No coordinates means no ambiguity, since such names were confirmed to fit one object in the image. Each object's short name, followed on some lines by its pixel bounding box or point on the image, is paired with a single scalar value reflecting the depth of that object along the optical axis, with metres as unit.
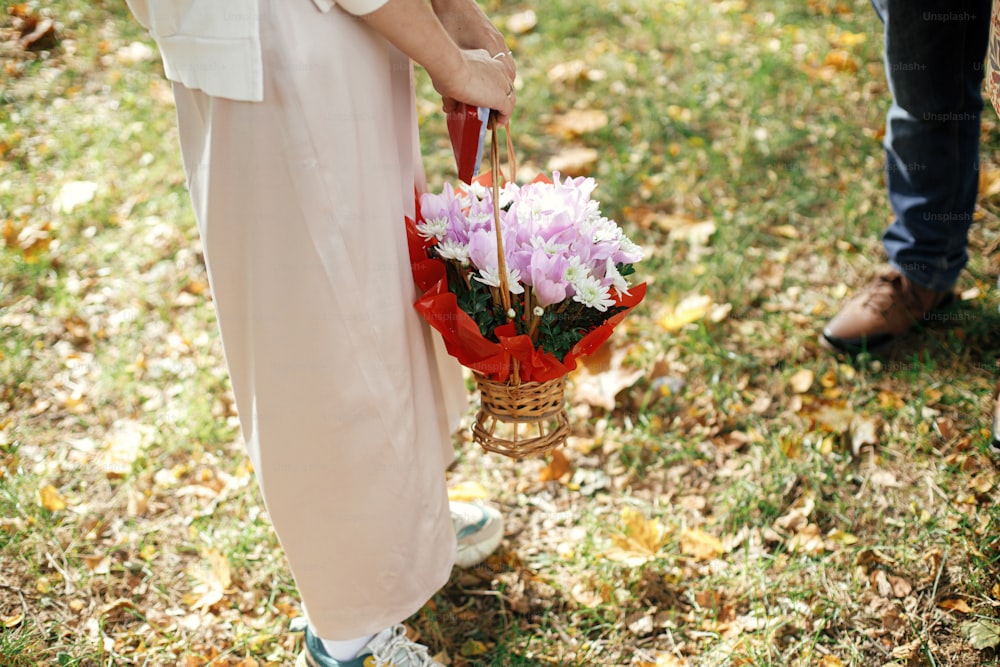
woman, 1.27
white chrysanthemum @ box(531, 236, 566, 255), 1.52
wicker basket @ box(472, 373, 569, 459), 1.57
